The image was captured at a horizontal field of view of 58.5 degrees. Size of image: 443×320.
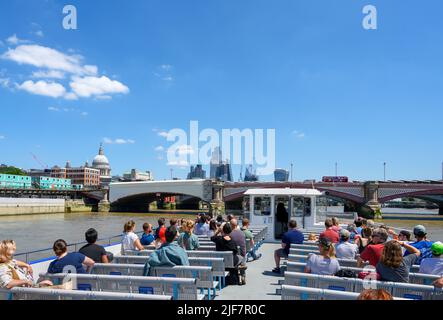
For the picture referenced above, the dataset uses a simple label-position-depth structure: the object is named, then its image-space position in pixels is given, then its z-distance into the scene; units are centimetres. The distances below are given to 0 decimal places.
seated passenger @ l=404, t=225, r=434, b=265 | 783
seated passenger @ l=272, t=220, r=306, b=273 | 1025
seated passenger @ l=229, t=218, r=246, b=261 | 930
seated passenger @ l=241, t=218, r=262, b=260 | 1100
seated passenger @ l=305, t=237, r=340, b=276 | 633
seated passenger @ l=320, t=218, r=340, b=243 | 950
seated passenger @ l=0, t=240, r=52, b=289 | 527
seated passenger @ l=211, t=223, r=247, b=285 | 901
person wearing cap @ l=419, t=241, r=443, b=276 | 637
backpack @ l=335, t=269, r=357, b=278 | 590
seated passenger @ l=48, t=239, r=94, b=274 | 611
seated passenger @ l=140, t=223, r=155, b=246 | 1085
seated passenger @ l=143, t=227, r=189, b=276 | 645
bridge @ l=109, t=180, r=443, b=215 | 6740
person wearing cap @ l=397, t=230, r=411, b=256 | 878
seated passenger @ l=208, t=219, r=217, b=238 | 1309
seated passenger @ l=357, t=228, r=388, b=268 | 688
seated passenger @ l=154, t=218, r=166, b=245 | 1075
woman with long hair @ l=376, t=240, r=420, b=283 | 564
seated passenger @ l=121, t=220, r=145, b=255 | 972
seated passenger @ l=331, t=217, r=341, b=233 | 1066
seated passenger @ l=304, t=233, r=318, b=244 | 1184
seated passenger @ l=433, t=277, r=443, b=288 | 527
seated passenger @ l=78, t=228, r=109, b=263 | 725
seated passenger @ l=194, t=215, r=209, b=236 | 1384
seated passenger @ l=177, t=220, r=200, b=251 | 947
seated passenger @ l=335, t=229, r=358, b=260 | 841
